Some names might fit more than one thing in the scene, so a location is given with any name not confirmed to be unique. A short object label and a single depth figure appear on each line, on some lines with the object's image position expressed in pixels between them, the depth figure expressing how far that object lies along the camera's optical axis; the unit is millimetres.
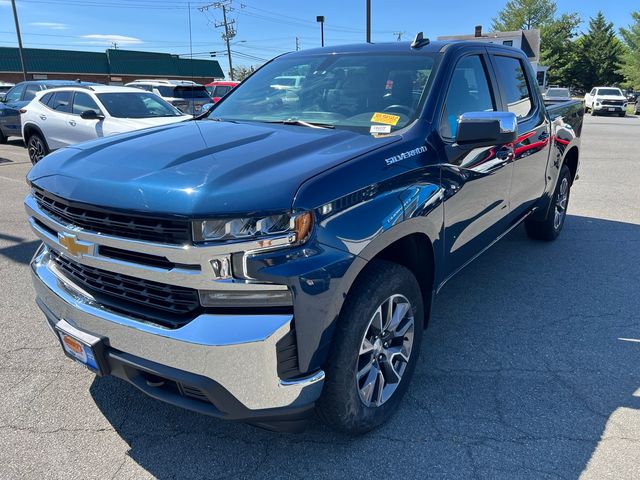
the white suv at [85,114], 9156
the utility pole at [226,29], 59031
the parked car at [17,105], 13367
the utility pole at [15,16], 28234
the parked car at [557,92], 27109
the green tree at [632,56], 49469
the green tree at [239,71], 96288
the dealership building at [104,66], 46125
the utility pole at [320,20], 27594
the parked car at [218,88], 20141
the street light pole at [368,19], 18712
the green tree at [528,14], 65625
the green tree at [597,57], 63094
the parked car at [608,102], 33031
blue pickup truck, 1959
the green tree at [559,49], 63812
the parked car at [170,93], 15880
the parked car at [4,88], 21591
